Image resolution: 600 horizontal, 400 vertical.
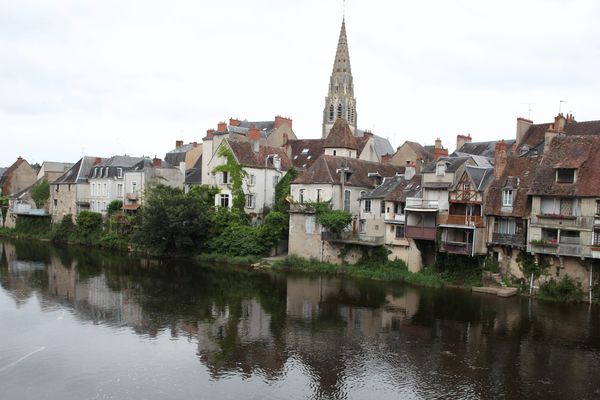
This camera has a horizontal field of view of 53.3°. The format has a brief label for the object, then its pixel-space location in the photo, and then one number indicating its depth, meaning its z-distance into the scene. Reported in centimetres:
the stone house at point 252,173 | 5497
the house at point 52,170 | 7800
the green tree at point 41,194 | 7562
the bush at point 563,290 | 3538
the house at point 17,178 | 8344
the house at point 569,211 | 3466
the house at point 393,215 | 4331
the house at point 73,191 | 7081
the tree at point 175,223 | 5194
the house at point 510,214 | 3772
